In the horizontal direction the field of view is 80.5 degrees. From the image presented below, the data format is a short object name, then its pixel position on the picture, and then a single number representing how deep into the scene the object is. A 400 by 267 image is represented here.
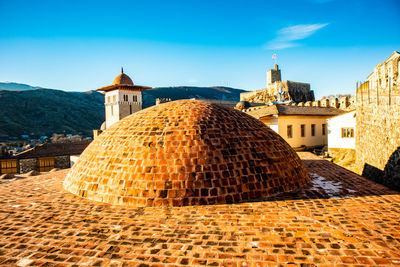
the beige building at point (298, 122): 21.88
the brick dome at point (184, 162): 5.37
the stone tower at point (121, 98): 41.75
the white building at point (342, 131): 20.29
